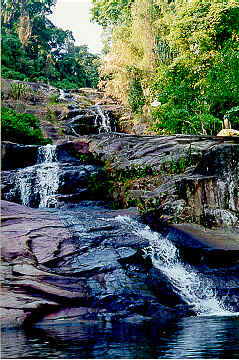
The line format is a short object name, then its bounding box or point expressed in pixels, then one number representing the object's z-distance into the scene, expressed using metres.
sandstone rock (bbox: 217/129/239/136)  14.03
